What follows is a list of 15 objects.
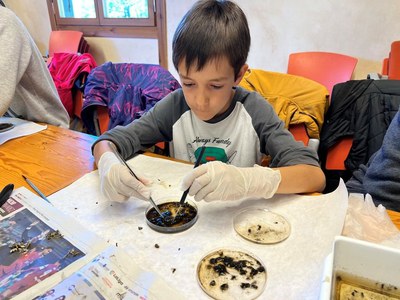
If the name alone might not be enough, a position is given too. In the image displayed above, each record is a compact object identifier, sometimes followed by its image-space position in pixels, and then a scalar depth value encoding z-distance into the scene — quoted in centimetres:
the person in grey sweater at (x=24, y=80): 120
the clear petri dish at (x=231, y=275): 52
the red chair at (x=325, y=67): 201
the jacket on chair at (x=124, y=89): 188
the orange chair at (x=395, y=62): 182
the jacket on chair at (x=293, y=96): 153
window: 305
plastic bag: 65
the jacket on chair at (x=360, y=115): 150
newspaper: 53
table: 89
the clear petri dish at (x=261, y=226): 66
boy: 76
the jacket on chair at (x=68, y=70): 246
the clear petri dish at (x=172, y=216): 68
